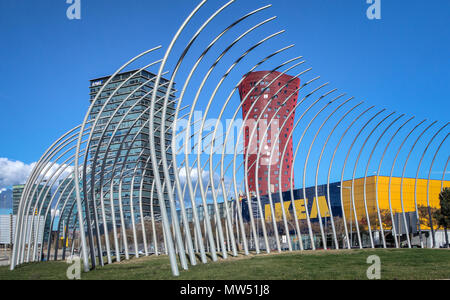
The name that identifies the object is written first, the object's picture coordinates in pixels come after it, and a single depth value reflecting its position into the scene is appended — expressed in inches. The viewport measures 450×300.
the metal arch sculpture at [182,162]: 790.5
